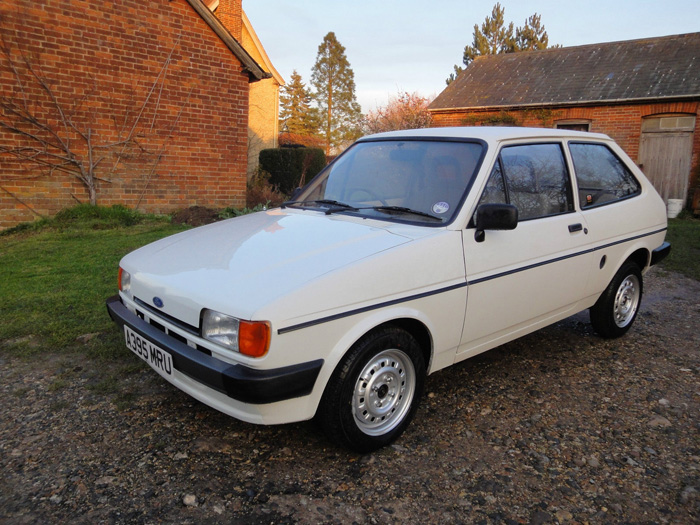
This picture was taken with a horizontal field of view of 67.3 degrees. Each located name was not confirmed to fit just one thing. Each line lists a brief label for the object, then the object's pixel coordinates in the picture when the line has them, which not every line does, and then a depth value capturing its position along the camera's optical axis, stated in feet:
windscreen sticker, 10.13
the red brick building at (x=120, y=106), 28.35
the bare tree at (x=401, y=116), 74.13
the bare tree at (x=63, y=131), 27.99
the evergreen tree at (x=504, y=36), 121.60
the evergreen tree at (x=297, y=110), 163.94
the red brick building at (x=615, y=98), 48.98
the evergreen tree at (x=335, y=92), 166.71
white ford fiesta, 7.77
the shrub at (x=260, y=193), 40.09
